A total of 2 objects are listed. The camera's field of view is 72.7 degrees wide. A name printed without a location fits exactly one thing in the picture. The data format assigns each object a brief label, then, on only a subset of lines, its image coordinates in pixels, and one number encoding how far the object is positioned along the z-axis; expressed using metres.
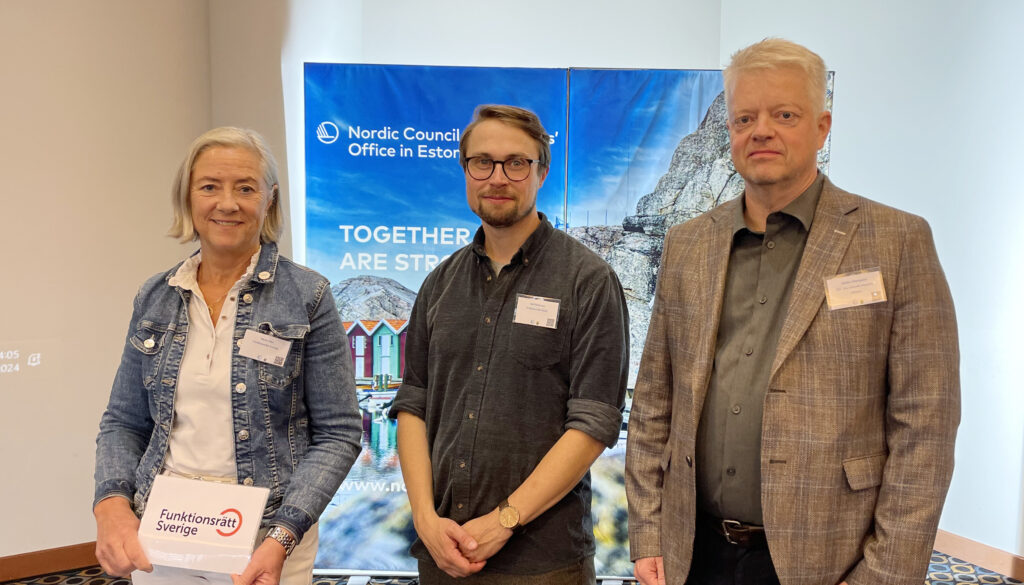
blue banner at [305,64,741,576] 3.02
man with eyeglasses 1.67
